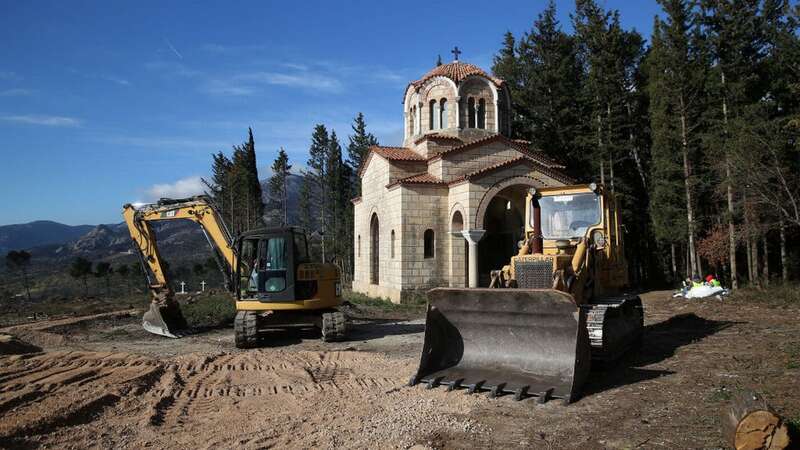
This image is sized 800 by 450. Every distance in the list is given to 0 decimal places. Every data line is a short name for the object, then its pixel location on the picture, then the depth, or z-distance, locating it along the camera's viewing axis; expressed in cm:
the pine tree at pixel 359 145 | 4650
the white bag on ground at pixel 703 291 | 1817
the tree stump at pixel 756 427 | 449
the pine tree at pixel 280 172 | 4847
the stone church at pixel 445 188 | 2053
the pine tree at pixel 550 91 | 3180
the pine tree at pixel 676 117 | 2328
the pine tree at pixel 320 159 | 4631
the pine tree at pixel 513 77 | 3381
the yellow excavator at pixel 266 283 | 1177
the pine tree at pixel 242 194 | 4366
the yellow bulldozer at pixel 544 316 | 701
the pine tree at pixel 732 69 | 2139
